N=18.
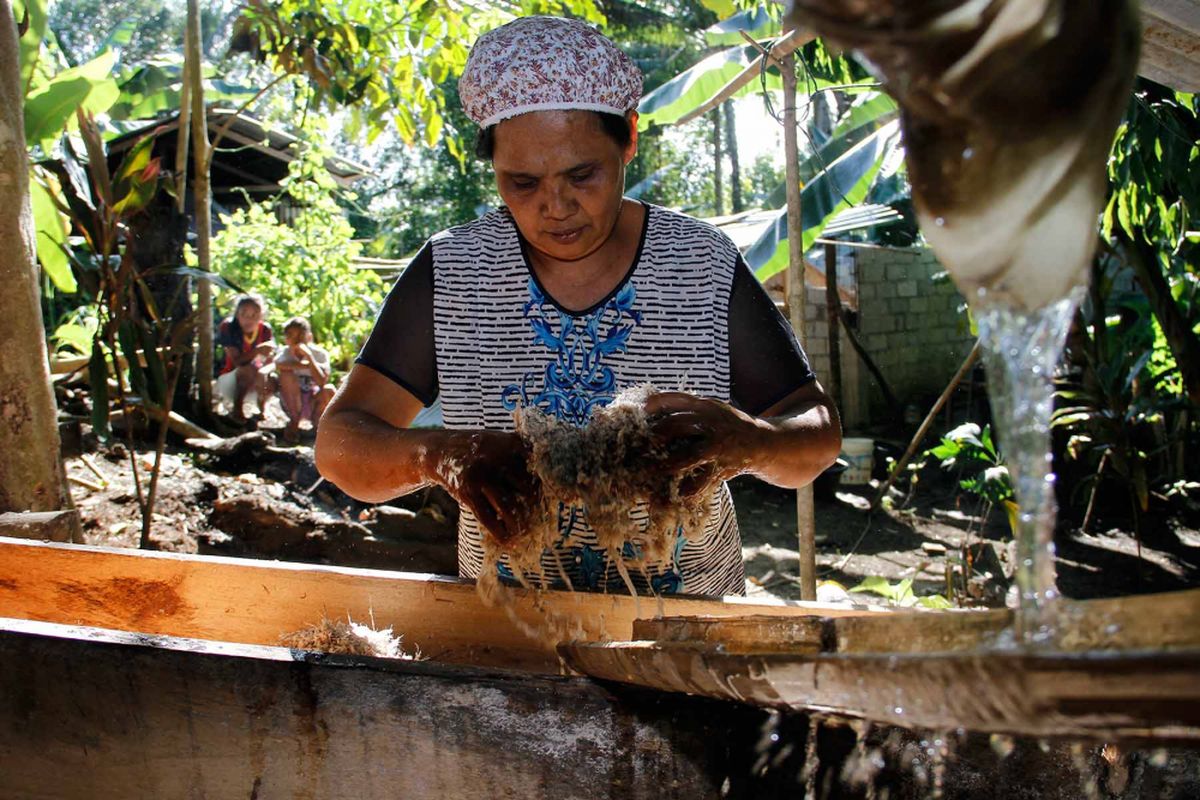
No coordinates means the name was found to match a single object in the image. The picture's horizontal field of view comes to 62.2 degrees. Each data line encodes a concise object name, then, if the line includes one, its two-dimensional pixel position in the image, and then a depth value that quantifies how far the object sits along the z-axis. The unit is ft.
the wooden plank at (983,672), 2.71
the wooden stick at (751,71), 10.51
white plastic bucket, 28.53
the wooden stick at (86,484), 20.68
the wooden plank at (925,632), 3.69
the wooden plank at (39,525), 8.57
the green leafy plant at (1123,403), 20.63
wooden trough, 4.05
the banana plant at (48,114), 17.39
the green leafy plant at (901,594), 12.96
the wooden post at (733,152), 87.71
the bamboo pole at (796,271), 11.38
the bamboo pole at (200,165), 22.75
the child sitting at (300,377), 29.25
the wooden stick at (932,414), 16.55
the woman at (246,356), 30.53
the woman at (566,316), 6.10
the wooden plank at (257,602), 6.91
